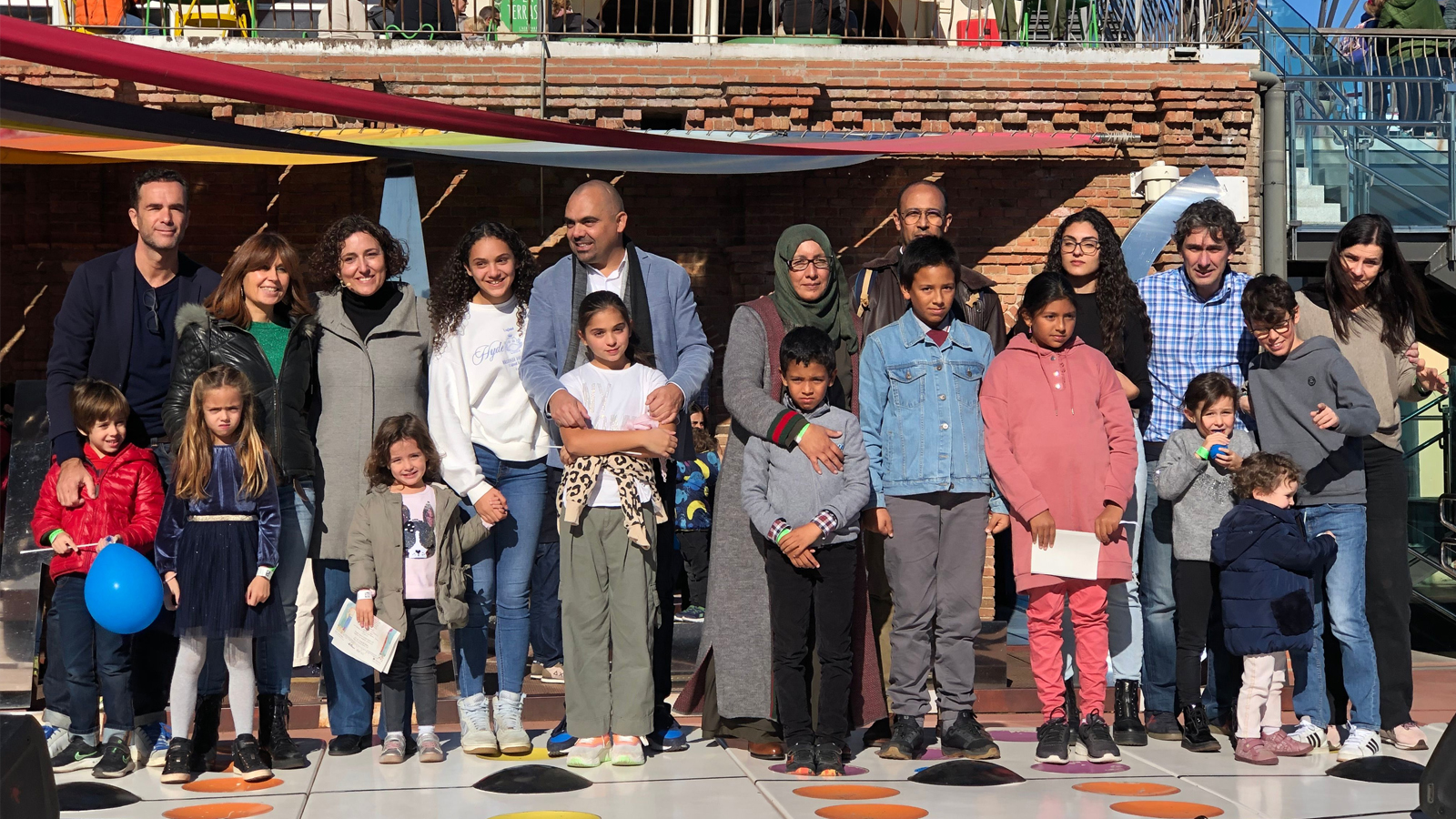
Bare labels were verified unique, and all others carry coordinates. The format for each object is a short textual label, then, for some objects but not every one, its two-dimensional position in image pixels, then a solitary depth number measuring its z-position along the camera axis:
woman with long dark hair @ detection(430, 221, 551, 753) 5.05
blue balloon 4.66
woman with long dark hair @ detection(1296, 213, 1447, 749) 5.39
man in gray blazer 5.11
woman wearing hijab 5.10
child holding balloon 4.91
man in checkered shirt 5.48
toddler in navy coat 5.07
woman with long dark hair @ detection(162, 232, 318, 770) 4.94
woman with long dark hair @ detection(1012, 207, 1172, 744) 5.54
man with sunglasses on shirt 5.07
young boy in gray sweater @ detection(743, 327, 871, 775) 4.84
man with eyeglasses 5.50
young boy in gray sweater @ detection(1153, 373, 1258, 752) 5.28
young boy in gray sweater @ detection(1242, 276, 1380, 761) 5.23
